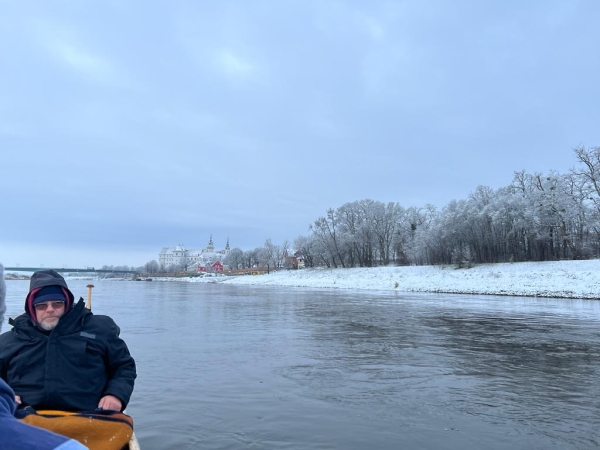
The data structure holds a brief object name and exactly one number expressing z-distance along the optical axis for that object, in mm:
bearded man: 3902
